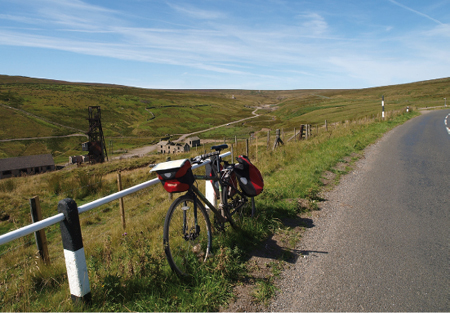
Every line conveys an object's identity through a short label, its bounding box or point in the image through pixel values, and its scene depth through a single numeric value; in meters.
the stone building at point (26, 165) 52.53
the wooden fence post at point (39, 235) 4.25
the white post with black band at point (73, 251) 2.53
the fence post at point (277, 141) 16.76
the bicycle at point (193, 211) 2.99
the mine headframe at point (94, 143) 49.72
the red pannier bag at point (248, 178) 4.30
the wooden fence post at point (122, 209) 7.63
